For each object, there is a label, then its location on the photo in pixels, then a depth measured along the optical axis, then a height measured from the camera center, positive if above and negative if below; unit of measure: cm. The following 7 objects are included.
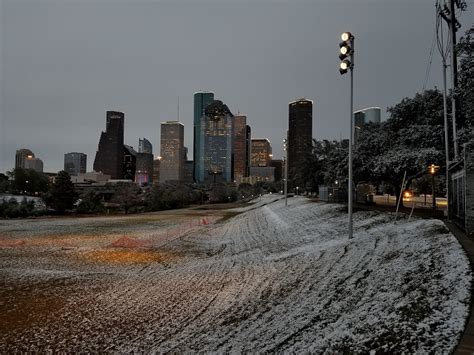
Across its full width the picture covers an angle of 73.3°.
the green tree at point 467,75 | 1155 +435
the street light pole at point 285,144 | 3990 +540
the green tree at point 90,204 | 4994 -303
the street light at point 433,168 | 1926 +128
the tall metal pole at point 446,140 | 1736 +269
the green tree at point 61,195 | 4916 -161
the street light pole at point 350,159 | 1443 +131
